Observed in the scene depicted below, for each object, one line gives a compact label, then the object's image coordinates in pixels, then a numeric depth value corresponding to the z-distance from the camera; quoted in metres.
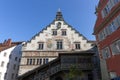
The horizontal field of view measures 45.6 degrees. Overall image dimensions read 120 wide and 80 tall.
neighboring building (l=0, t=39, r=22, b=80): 38.67
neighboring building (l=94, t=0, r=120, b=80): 16.39
